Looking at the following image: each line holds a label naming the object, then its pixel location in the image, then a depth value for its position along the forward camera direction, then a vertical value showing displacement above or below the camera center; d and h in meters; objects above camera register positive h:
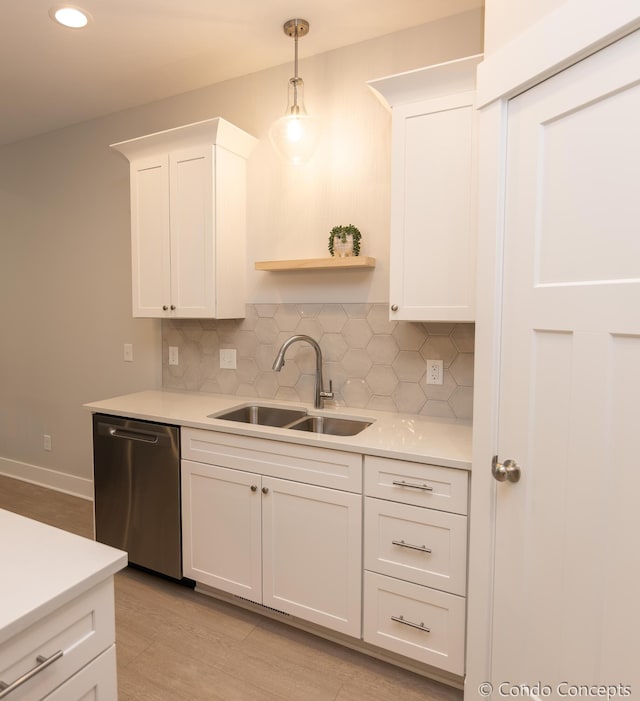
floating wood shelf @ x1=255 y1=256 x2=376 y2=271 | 2.21 +0.30
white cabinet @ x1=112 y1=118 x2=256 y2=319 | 2.44 +0.57
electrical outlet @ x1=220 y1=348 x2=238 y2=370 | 2.77 -0.22
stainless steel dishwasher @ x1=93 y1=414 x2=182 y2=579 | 2.24 -0.85
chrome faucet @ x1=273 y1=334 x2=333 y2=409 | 2.36 -0.31
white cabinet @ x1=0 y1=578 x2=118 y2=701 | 0.77 -0.59
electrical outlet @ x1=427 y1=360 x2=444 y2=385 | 2.19 -0.23
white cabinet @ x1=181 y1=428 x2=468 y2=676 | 1.66 -0.87
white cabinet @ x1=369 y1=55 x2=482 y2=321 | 1.81 +0.53
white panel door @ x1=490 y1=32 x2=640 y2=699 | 1.08 -0.16
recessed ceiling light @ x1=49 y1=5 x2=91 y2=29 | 2.06 +1.40
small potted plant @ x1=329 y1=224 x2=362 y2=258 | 2.29 +0.41
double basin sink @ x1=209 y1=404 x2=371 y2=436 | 2.27 -0.50
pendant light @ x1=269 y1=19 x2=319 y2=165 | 2.12 +0.88
